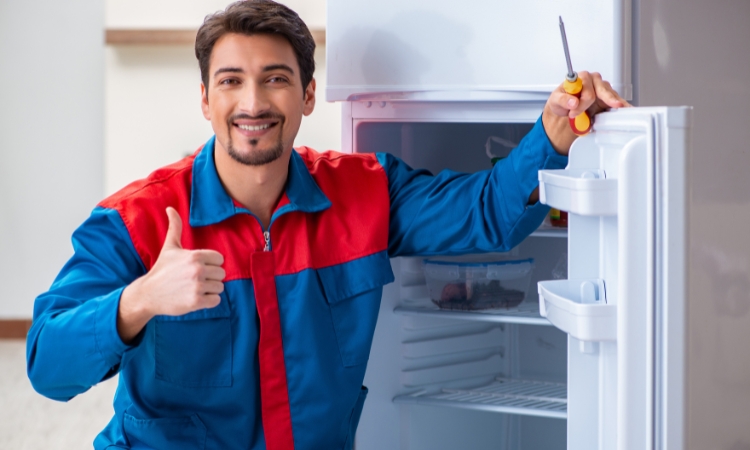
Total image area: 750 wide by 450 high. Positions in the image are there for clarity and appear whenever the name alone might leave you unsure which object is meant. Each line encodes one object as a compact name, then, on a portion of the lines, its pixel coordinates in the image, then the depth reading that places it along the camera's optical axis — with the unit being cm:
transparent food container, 252
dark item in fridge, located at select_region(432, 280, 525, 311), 251
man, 223
